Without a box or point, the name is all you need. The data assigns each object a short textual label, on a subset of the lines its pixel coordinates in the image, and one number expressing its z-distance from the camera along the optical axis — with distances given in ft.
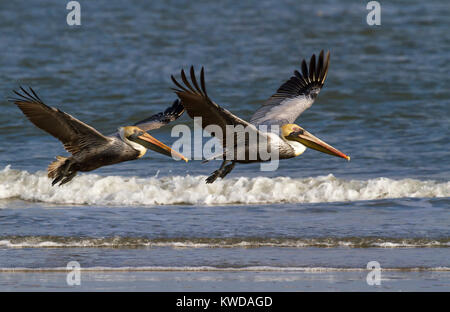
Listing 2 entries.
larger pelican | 57.82
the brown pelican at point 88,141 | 58.80
